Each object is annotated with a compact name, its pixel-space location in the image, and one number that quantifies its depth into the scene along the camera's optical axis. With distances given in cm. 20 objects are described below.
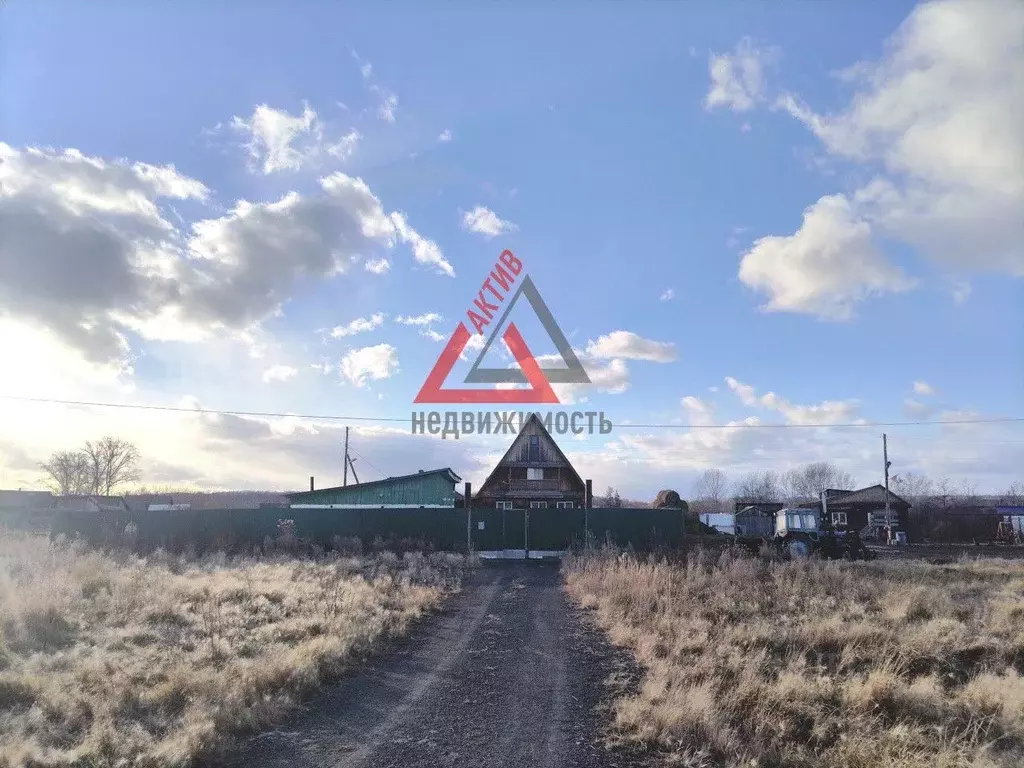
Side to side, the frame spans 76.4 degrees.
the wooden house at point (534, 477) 4156
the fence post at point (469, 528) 2958
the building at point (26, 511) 3203
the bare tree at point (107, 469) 7700
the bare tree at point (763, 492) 10978
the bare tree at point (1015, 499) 9054
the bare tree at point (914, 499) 4997
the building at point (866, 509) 5544
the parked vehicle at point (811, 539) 2891
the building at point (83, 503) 4906
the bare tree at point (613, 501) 6360
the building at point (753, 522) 4538
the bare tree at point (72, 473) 7362
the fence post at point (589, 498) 4028
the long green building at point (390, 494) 3953
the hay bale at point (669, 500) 4684
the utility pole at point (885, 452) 5006
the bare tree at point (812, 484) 11662
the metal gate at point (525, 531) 2991
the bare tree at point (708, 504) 9506
